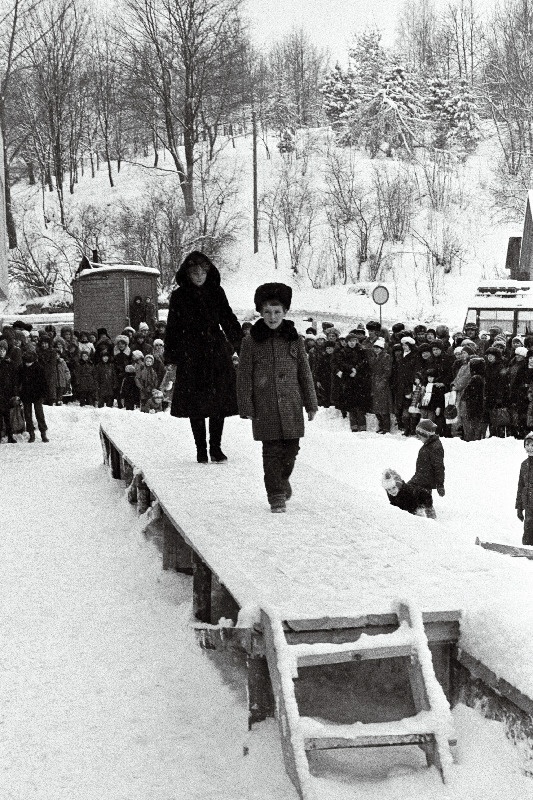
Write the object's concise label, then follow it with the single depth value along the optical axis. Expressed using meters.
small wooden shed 26.09
